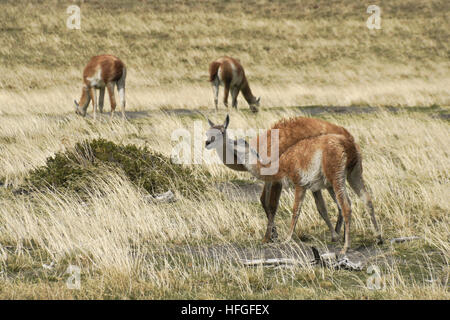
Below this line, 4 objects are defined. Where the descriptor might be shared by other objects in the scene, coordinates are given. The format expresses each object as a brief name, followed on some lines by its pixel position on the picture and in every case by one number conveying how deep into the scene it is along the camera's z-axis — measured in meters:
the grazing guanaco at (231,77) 38.47
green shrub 17.03
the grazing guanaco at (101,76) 30.89
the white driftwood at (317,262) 11.26
